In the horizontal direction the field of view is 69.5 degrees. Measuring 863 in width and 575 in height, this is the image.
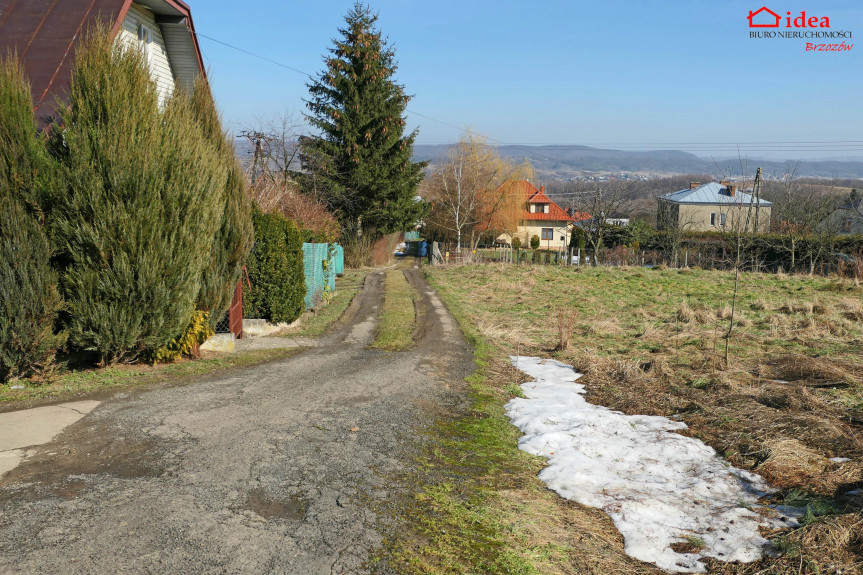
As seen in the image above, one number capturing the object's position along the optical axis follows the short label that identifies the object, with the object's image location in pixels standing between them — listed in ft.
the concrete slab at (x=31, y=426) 19.03
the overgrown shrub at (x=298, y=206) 79.56
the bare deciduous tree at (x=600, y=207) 126.48
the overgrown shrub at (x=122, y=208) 27.12
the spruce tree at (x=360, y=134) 120.37
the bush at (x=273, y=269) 43.73
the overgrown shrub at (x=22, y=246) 25.52
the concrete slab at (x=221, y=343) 36.52
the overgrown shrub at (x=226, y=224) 35.01
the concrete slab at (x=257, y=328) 44.13
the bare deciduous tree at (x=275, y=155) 96.02
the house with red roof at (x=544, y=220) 223.86
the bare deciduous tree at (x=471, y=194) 173.37
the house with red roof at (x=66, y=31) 34.68
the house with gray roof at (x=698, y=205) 160.86
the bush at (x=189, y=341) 32.81
